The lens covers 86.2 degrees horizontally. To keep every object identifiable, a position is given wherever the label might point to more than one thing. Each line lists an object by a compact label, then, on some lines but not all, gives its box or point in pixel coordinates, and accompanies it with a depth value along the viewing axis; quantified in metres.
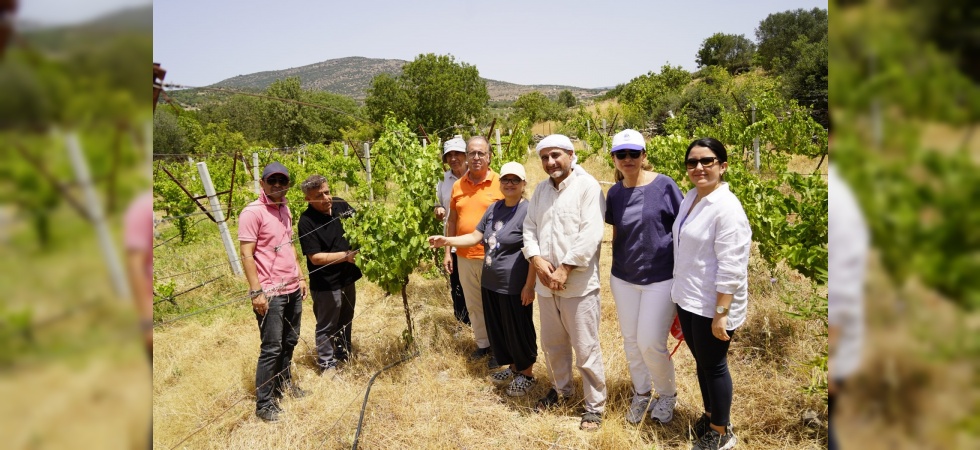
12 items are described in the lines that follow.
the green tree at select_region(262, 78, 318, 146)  41.72
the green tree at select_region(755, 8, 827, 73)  28.38
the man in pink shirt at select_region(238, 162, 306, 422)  3.46
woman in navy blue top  2.98
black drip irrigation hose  3.24
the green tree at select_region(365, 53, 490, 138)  36.62
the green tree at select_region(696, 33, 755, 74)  43.41
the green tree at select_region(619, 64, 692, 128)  26.23
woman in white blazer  2.53
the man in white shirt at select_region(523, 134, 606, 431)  3.12
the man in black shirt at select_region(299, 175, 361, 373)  3.91
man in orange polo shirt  3.96
